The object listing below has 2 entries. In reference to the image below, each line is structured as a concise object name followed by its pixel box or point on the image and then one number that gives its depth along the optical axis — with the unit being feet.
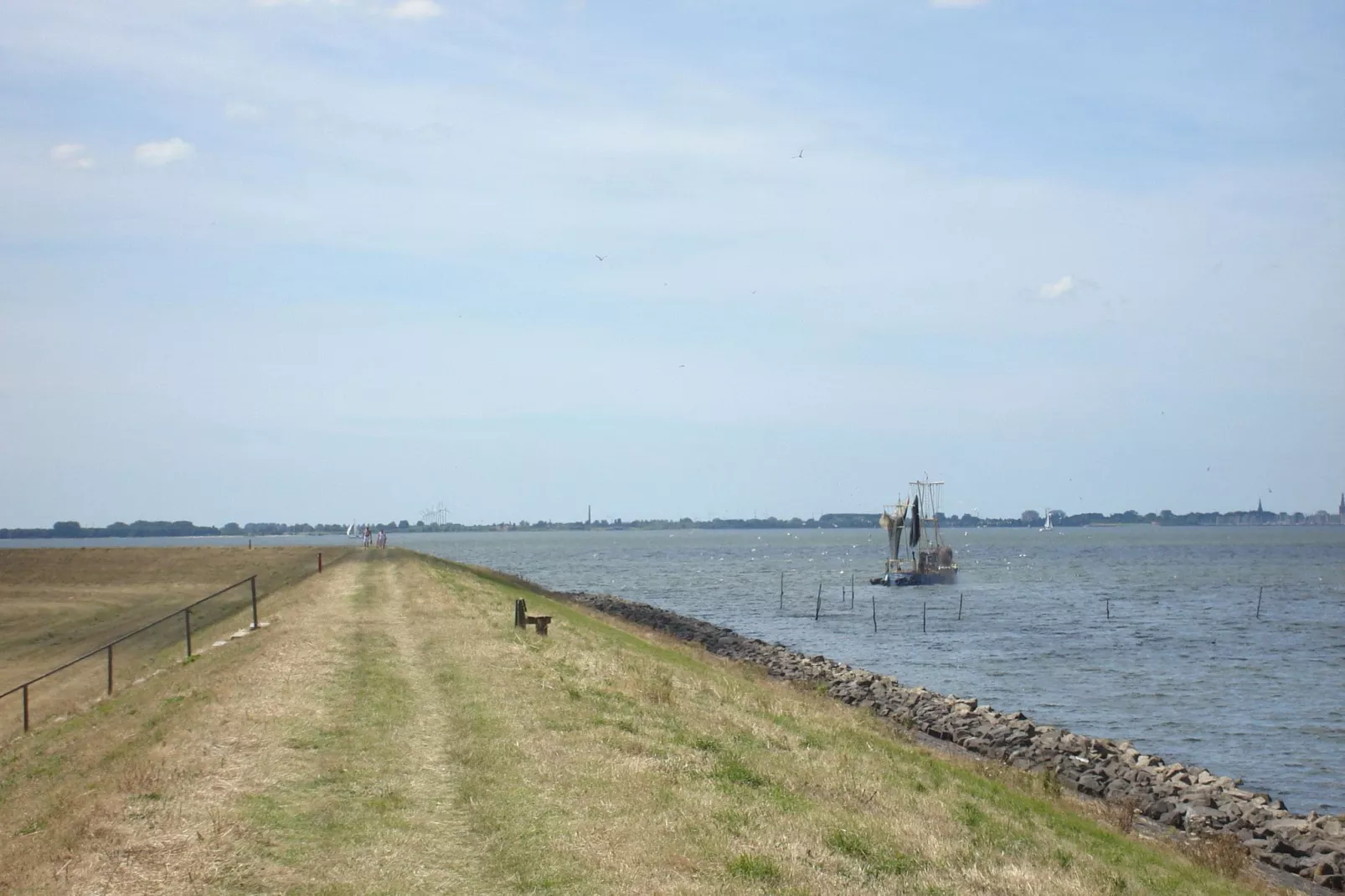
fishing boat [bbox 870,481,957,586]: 366.43
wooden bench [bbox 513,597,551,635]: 102.83
